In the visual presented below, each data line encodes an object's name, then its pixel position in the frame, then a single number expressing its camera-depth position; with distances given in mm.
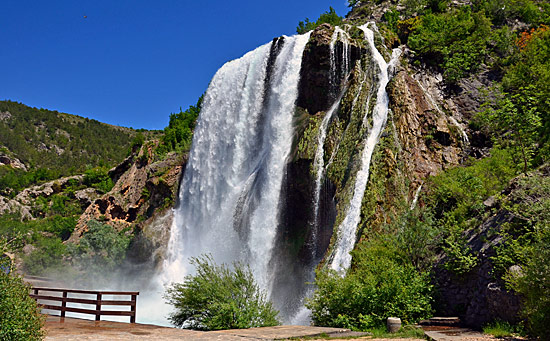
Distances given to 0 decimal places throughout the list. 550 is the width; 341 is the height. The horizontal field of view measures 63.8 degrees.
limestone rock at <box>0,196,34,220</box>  59878
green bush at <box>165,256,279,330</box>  11906
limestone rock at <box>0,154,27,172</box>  83125
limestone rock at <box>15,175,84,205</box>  63625
